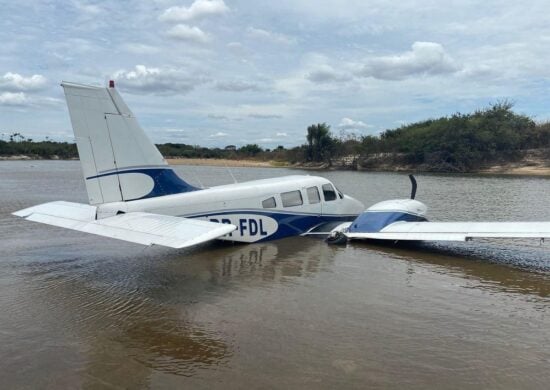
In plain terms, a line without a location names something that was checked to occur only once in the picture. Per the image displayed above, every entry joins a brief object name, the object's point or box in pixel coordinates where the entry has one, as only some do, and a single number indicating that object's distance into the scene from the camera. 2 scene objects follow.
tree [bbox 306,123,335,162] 74.50
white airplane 7.68
